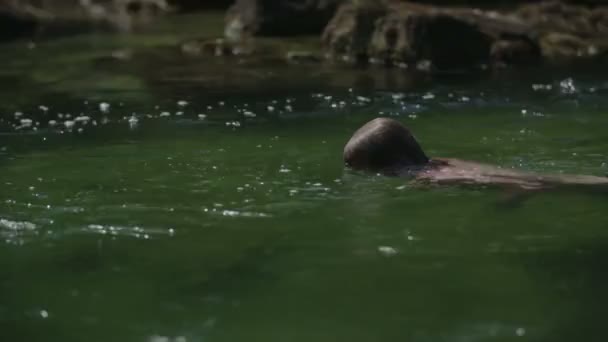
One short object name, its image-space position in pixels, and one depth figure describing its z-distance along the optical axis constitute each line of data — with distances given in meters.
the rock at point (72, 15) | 23.23
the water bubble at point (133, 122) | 11.88
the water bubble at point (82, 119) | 12.30
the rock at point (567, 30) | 17.58
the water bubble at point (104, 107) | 13.10
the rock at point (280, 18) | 20.91
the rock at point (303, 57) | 17.69
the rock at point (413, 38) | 16.98
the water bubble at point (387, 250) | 6.46
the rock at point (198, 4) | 28.30
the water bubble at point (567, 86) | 13.79
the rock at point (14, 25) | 22.48
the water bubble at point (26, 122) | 12.00
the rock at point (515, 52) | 17.09
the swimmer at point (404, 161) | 8.30
